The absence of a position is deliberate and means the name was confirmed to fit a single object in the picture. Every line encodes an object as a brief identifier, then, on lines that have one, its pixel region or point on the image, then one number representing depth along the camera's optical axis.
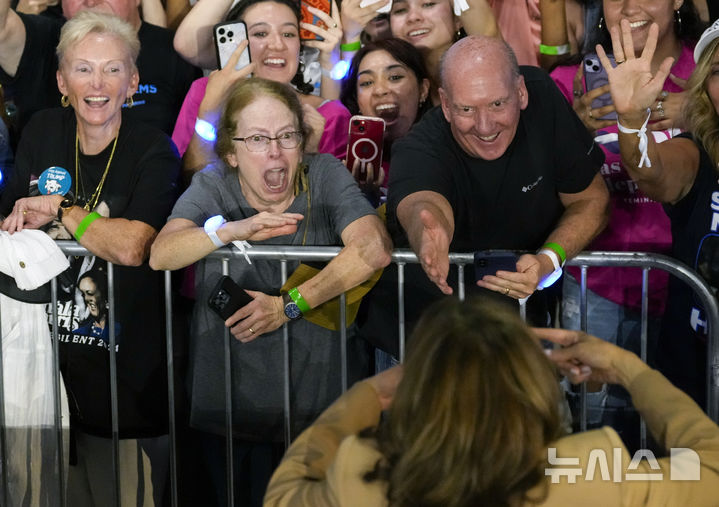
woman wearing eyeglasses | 7.23
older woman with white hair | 7.72
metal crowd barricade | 6.72
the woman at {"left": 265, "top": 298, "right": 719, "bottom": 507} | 4.20
